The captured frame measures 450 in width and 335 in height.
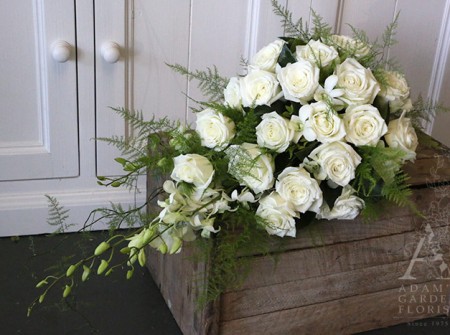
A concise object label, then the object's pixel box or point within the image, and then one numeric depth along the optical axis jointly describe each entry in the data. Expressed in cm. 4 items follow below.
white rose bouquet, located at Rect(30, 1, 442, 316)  115
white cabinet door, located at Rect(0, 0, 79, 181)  147
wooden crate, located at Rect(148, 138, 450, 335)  121
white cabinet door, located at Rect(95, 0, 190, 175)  152
